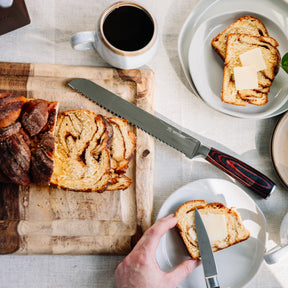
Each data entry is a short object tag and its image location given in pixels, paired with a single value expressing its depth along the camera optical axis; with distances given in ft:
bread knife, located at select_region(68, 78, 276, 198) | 2.75
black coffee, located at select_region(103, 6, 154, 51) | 2.60
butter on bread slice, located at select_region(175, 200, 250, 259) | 2.72
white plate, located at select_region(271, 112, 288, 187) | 2.80
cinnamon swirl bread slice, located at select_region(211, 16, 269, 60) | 2.82
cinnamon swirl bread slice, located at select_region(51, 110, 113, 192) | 2.65
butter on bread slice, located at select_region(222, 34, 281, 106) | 2.79
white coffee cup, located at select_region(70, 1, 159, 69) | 2.59
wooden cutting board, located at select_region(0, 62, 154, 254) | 2.72
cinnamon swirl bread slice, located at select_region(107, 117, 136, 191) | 2.70
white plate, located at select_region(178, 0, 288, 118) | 2.88
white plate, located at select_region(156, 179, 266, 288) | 2.75
